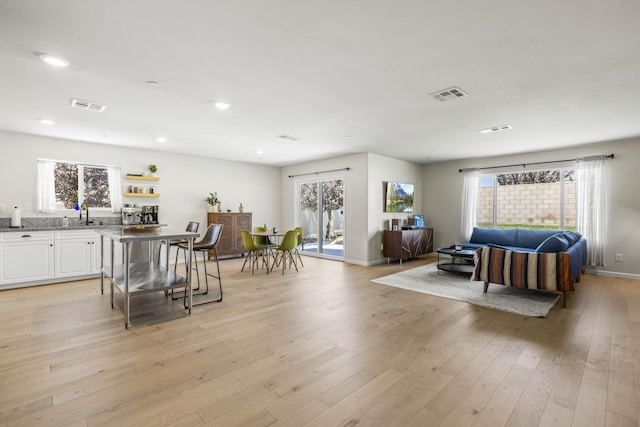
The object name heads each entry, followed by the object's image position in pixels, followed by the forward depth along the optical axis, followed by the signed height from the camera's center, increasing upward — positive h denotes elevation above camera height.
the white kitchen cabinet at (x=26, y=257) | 4.59 -0.72
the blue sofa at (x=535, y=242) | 4.07 -0.51
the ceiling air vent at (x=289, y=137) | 5.25 +1.29
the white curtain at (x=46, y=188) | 5.32 +0.39
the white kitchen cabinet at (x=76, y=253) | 5.04 -0.73
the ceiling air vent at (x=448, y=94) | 3.22 +1.29
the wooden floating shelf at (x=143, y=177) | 6.17 +0.68
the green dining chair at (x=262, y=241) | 6.05 -0.67
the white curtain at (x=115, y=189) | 6.06 +0.43
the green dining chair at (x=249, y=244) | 6.02 -0.65
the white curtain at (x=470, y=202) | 7.37 +0.25
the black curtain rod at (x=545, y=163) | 5.65 +1.06
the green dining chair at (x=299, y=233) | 6.54 -0.48
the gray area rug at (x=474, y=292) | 3.85 -1.17
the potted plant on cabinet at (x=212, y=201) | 7.29 +0.24
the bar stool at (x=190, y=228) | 4.28 -0.27
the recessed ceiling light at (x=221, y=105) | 3.64 +1.29
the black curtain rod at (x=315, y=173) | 7.10 +1.00
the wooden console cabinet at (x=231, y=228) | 7.22 -0.42
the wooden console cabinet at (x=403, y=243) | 6.76 -0.72
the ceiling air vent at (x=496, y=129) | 4.62 +1.30
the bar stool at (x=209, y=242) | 4.02 -0.42
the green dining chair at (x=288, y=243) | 6.00 -0.62
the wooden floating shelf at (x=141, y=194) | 6.19 +0.33
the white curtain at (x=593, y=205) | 5.71 +0.16
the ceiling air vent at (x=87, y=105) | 3.62 +1.28
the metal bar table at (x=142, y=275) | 3.11 -0.80
